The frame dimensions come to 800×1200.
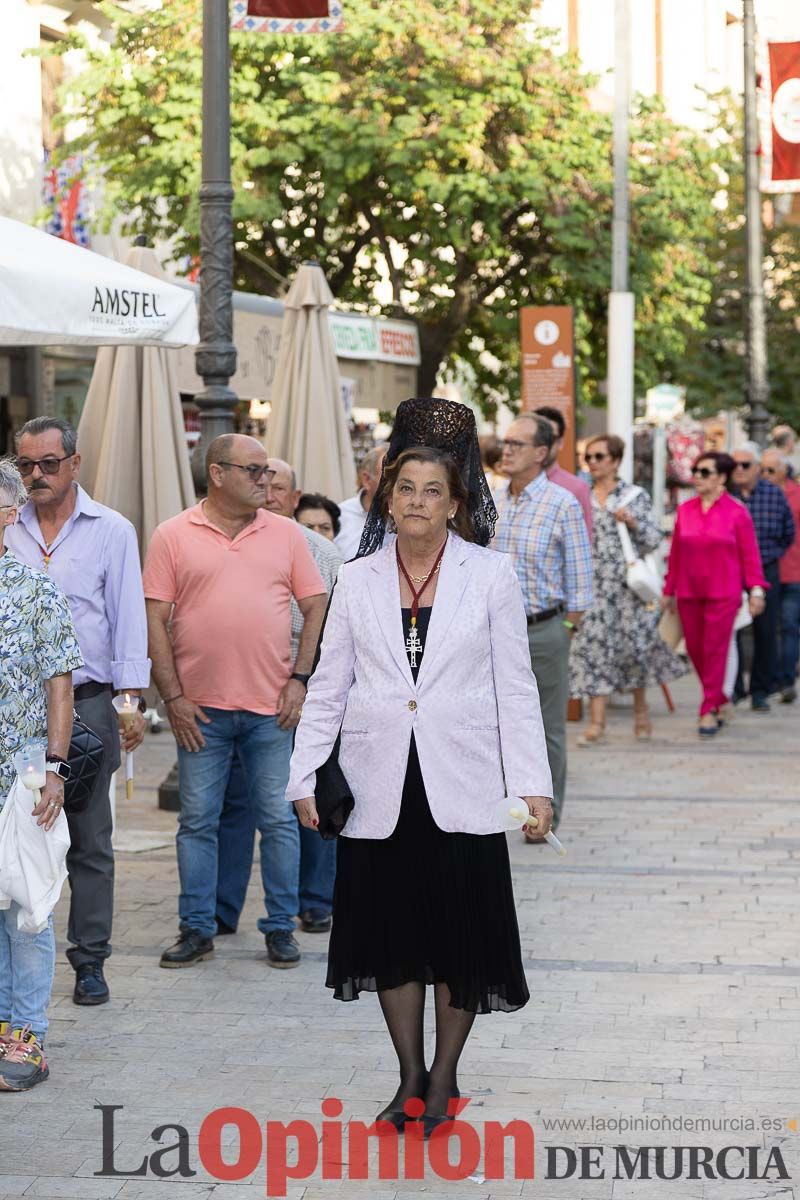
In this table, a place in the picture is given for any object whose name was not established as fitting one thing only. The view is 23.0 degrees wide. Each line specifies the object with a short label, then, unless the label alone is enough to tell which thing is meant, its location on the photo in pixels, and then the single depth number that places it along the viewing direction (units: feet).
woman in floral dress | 42.57
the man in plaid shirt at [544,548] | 30.68
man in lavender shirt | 21.16
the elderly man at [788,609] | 52.42
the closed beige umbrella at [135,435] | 33.14
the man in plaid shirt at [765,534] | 49.57
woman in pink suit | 44.57
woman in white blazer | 16.92
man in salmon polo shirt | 23.02
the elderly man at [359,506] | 28.50
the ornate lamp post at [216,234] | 30.91
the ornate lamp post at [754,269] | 71.92
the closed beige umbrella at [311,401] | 38.04
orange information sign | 50.39
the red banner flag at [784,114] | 64.69
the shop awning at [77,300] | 22.93
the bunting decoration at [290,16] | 35.42
